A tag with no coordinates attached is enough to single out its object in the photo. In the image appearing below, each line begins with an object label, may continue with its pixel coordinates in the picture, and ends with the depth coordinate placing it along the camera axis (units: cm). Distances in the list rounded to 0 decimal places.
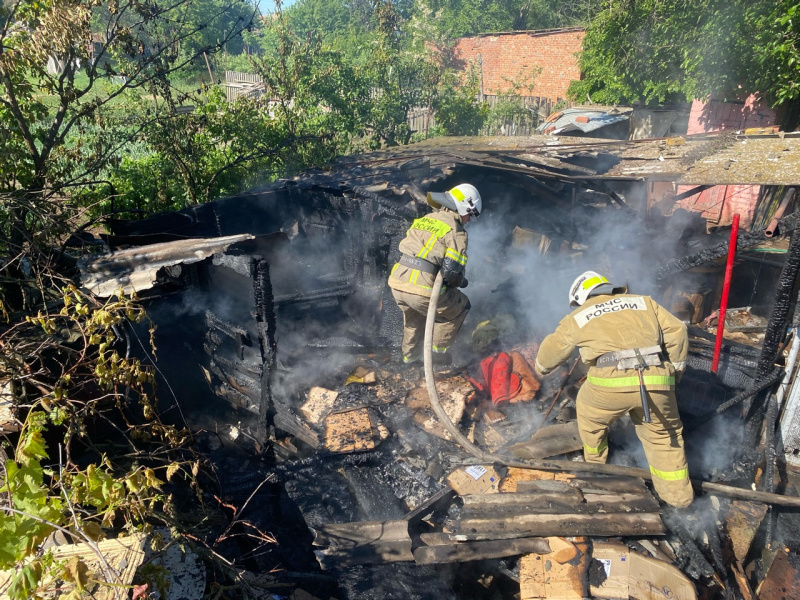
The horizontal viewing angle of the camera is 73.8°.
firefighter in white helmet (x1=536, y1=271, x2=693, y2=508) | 378
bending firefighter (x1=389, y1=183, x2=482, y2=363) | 521
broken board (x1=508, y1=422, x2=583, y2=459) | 454
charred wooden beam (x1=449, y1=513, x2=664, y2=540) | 373
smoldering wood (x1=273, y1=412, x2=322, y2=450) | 495
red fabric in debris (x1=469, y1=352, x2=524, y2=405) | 532
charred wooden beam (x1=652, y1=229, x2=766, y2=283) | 458
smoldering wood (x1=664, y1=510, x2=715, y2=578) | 377
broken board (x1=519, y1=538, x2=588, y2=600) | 342
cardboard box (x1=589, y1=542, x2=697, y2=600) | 339
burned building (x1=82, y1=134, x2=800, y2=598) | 390
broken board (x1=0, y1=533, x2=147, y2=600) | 191
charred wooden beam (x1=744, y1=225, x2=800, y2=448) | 399
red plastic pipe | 462
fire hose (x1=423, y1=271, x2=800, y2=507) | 400
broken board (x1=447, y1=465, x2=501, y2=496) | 437
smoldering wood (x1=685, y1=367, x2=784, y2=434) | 424
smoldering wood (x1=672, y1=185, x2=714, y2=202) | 582
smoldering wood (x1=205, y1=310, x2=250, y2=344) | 516
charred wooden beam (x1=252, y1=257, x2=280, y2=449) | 450
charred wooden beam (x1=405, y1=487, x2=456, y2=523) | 405
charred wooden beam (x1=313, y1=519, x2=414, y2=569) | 376
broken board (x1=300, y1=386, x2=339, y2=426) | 544
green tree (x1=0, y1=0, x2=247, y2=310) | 475
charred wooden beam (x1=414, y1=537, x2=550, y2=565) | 366
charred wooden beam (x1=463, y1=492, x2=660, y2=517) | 390
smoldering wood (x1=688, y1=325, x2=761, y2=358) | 497
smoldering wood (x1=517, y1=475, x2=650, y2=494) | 409
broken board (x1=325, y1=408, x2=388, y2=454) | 493
